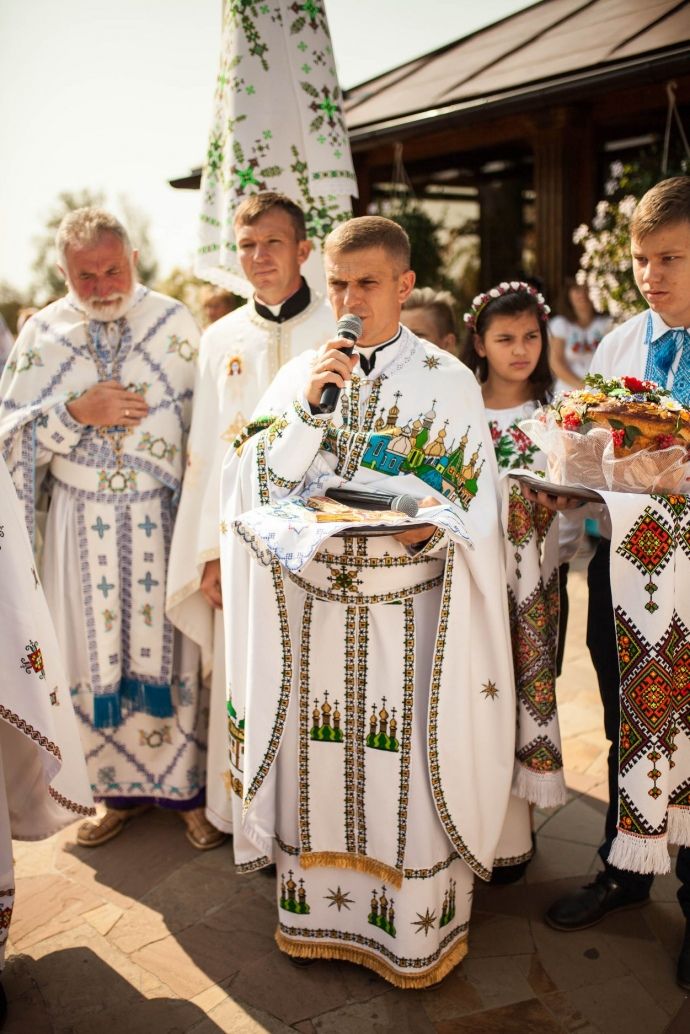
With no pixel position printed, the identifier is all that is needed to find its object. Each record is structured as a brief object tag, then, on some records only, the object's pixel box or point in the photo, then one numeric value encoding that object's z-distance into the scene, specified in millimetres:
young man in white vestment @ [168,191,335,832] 3371
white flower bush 6480
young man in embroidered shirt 2719
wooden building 6969
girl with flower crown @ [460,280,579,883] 2842
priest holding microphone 2613
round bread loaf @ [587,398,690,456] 2434
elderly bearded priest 3557
